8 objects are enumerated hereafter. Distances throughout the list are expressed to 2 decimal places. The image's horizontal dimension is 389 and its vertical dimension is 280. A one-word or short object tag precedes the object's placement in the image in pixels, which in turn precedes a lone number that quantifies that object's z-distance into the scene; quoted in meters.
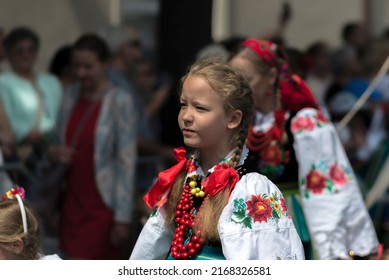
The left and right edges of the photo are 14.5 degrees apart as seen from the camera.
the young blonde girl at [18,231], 5.79
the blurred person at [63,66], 10.59
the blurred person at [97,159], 9.21
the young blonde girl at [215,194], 5.14
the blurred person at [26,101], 9.46
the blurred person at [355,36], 13.69
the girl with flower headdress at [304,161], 6.99
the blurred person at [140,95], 10.54
